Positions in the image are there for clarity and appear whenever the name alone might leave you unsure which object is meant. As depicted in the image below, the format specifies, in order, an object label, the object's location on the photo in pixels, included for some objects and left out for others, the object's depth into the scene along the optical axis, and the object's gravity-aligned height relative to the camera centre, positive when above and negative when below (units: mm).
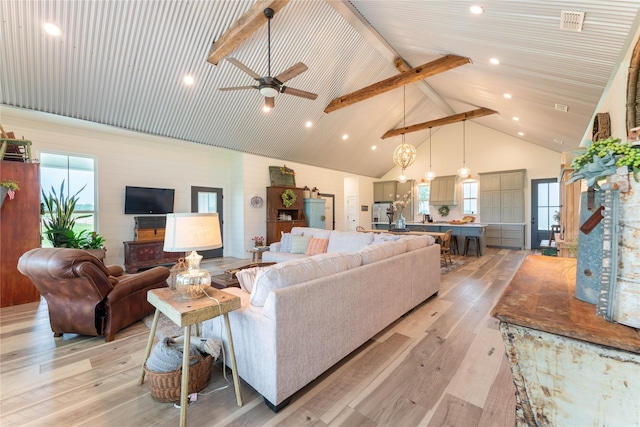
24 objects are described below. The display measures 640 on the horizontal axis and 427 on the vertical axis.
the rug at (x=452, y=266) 5569 -1251
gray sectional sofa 1712 -802
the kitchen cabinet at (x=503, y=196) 8406 +474
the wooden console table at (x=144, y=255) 5359 -933
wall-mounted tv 5676 +242
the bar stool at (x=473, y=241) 7211 -890
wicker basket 1757 -1163
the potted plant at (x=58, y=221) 4277 -166
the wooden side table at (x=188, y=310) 1569 -632
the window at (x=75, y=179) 4938 +626
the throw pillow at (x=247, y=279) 2178 -566
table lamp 1780 -210
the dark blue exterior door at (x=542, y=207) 8078 +112
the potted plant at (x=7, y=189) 3363 +287
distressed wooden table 741 -469
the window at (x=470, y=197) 9422 +492
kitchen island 7266 -555
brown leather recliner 2342 -799
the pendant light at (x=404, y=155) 5590 +1193
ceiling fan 3285 +1730
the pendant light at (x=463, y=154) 9520 +2067
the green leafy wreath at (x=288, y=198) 7600 +380
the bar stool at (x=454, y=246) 7637 -1031
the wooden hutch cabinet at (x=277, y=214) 7418 -95
